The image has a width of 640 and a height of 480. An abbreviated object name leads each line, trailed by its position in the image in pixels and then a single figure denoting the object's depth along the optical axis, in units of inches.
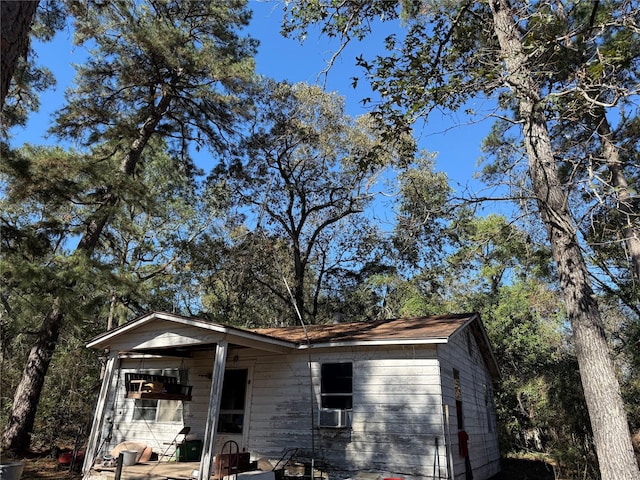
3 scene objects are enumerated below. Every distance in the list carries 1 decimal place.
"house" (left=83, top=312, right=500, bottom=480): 321.4
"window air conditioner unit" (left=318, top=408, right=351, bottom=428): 345.1
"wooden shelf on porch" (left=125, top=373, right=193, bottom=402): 352.2
